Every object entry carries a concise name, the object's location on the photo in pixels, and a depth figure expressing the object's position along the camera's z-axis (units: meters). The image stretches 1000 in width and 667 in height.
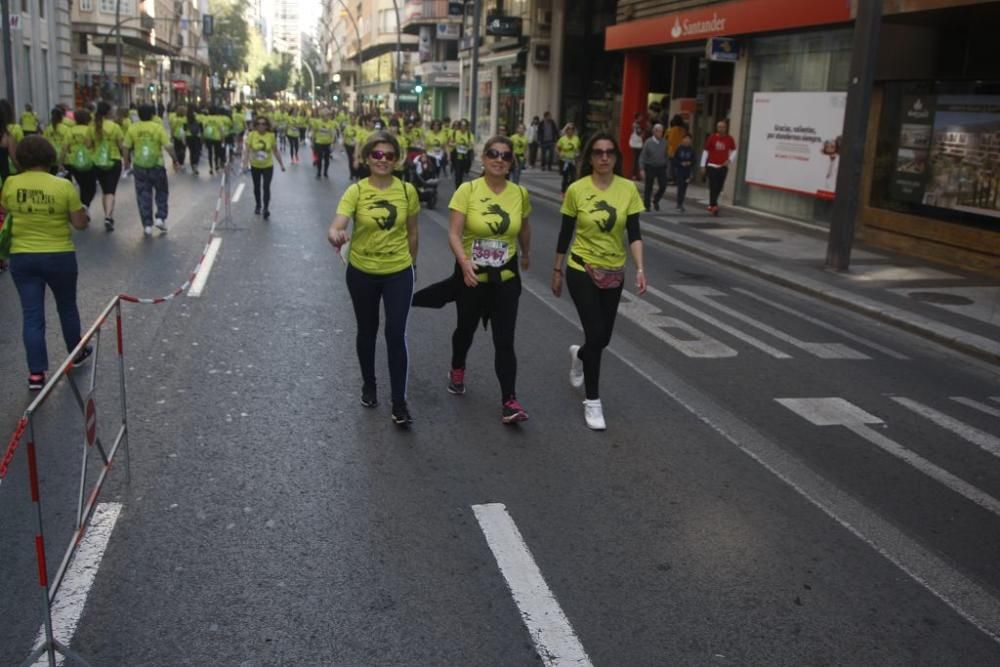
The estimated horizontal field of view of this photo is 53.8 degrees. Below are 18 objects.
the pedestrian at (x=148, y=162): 13.76
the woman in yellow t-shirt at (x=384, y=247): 6.18
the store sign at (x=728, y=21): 17.81
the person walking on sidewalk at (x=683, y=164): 20.47
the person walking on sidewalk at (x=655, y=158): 20.08
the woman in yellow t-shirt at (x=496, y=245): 6.28
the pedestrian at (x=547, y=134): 32.53
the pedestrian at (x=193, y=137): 28.42
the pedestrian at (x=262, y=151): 16.38
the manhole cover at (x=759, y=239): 17.02
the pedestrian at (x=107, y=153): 14.30
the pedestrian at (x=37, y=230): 6.72
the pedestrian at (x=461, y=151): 24.94
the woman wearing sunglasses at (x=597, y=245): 6.36
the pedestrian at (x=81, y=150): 14.27
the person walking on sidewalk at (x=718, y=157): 19.78
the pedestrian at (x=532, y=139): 33.75
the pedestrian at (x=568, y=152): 25.09
